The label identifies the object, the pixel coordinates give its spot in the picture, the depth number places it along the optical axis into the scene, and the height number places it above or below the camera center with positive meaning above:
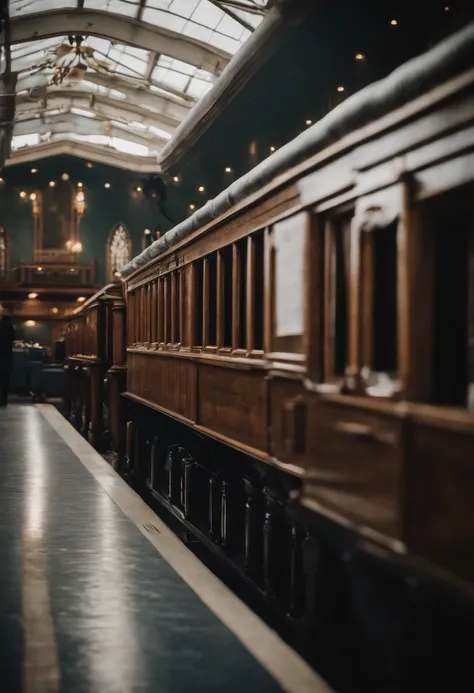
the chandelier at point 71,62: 29.61 +9.14
